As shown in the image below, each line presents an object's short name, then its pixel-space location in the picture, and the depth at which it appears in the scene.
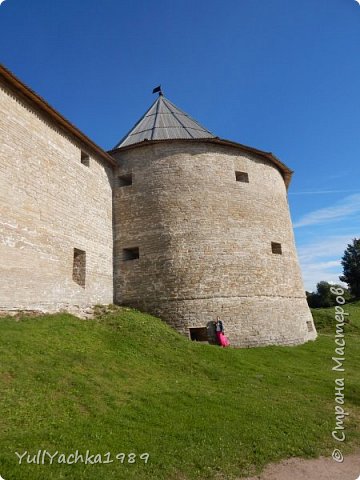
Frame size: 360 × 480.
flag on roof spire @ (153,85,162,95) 18.46
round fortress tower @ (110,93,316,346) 11.92
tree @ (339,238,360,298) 34.31
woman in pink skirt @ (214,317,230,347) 11.13
